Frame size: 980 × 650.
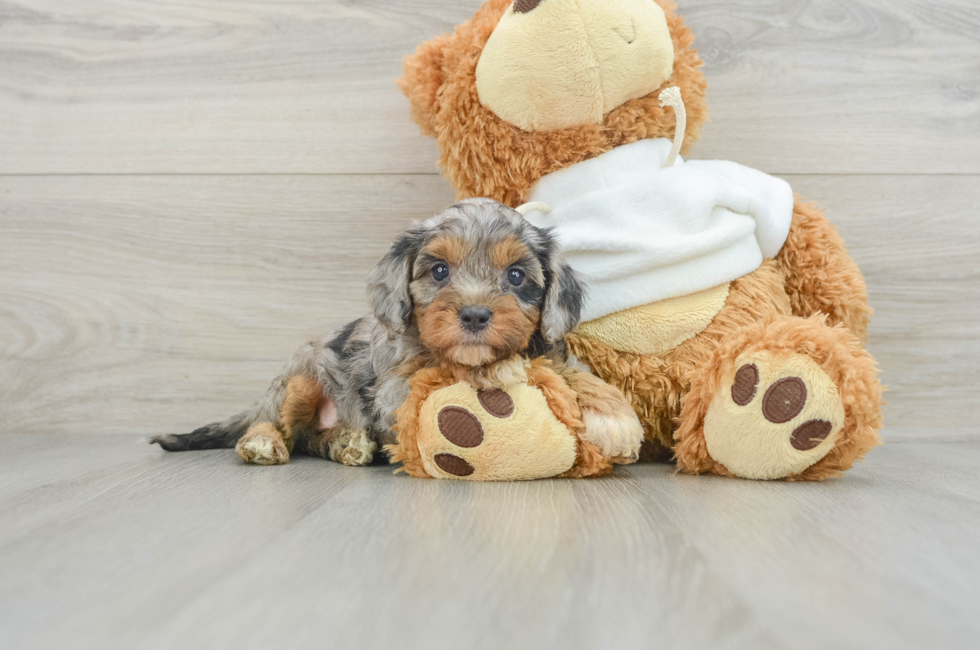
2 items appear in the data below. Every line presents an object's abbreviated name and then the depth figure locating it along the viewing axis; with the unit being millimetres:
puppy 584
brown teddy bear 640
